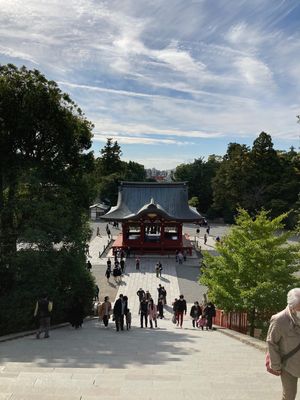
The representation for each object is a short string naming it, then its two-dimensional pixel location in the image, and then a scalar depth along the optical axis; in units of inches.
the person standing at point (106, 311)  557.2
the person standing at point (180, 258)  1286.0
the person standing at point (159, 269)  1119.4
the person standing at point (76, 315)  520.4
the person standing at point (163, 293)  797.2
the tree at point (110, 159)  2856.8
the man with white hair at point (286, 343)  166.6
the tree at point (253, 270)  517.9
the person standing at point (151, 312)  605.0
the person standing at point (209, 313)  569.4
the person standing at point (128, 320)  530.5
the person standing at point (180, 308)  610.6
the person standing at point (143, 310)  593.6
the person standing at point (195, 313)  617.9
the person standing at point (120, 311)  510.8
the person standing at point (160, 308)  723.1
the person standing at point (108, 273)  1053.4
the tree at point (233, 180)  2033.7
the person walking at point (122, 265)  1152.3
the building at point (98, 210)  2246.6
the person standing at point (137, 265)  1189.0
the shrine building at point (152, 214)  1392.7
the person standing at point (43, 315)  441.7
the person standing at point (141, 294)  691.2
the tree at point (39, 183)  600.1
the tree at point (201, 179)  2539.4
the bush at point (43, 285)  518.5
